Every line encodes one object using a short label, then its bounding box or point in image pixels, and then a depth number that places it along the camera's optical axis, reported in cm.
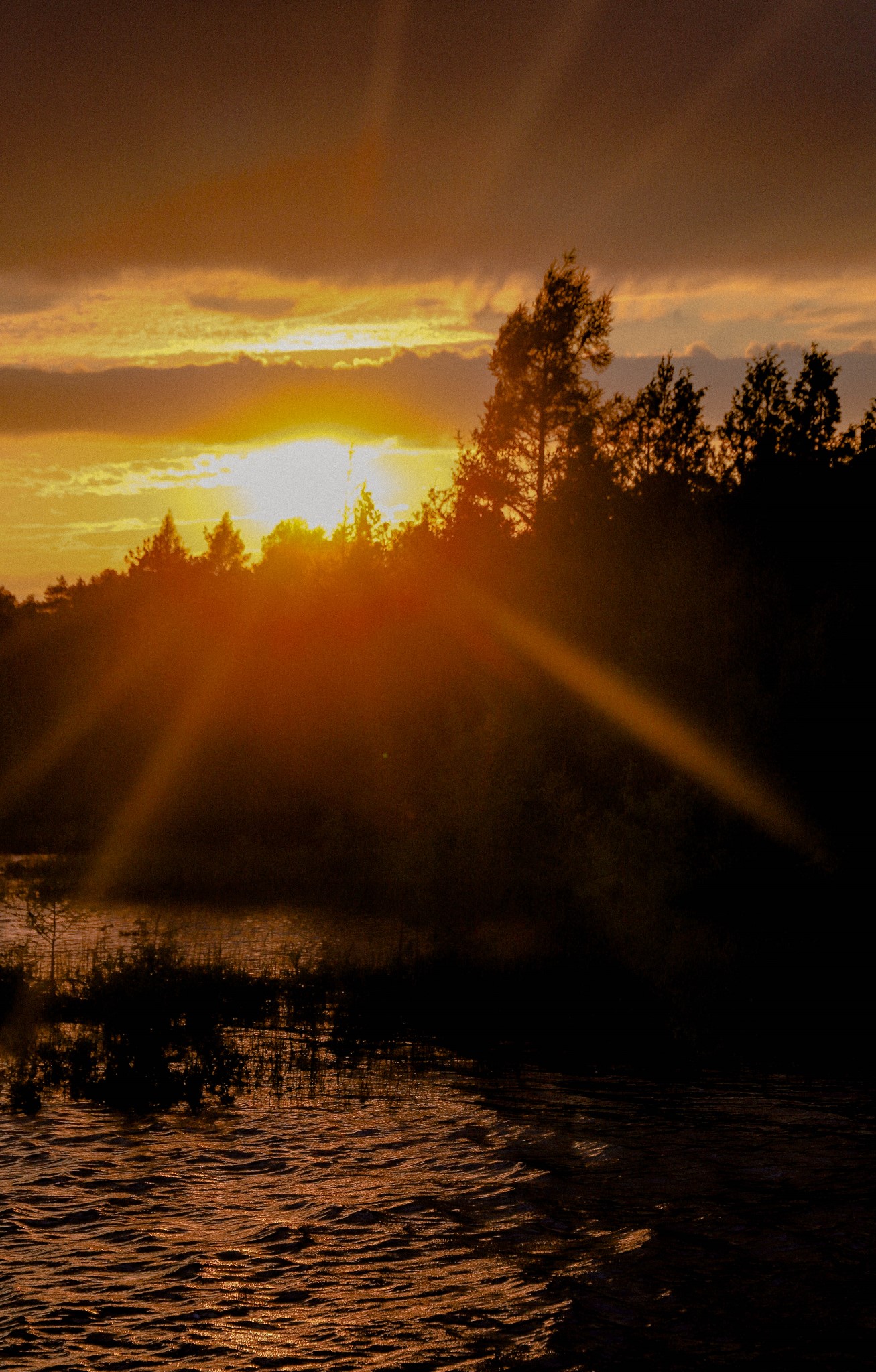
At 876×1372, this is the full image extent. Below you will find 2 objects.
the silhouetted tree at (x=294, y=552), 6525
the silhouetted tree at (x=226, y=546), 10625
